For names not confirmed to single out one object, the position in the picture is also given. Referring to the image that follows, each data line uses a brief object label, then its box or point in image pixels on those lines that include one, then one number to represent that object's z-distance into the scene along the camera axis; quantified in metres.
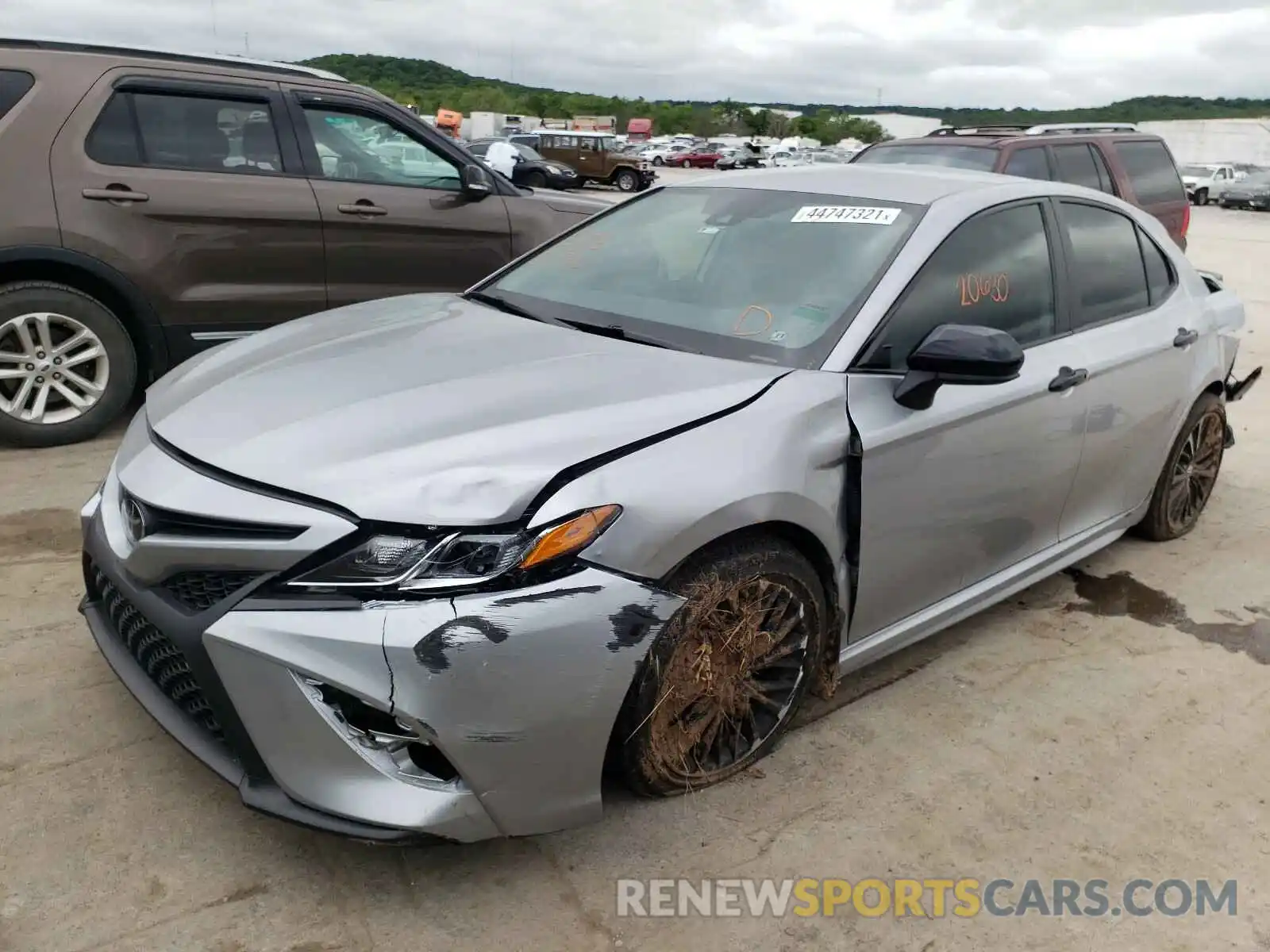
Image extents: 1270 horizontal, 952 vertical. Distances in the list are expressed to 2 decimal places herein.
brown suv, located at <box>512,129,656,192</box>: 33.59
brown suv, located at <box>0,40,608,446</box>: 4.66
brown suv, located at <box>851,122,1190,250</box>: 8.56
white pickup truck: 35.62
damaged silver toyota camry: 2.06
